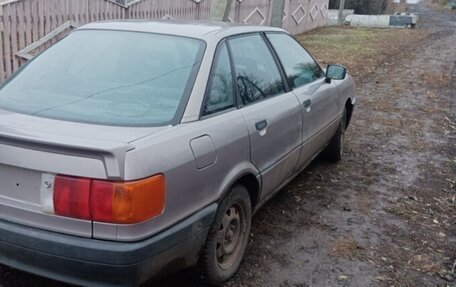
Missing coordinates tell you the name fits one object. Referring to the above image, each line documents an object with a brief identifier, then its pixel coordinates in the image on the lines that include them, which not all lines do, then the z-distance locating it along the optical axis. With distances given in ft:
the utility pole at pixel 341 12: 91.99
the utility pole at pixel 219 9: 27.30
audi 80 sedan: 8.23
